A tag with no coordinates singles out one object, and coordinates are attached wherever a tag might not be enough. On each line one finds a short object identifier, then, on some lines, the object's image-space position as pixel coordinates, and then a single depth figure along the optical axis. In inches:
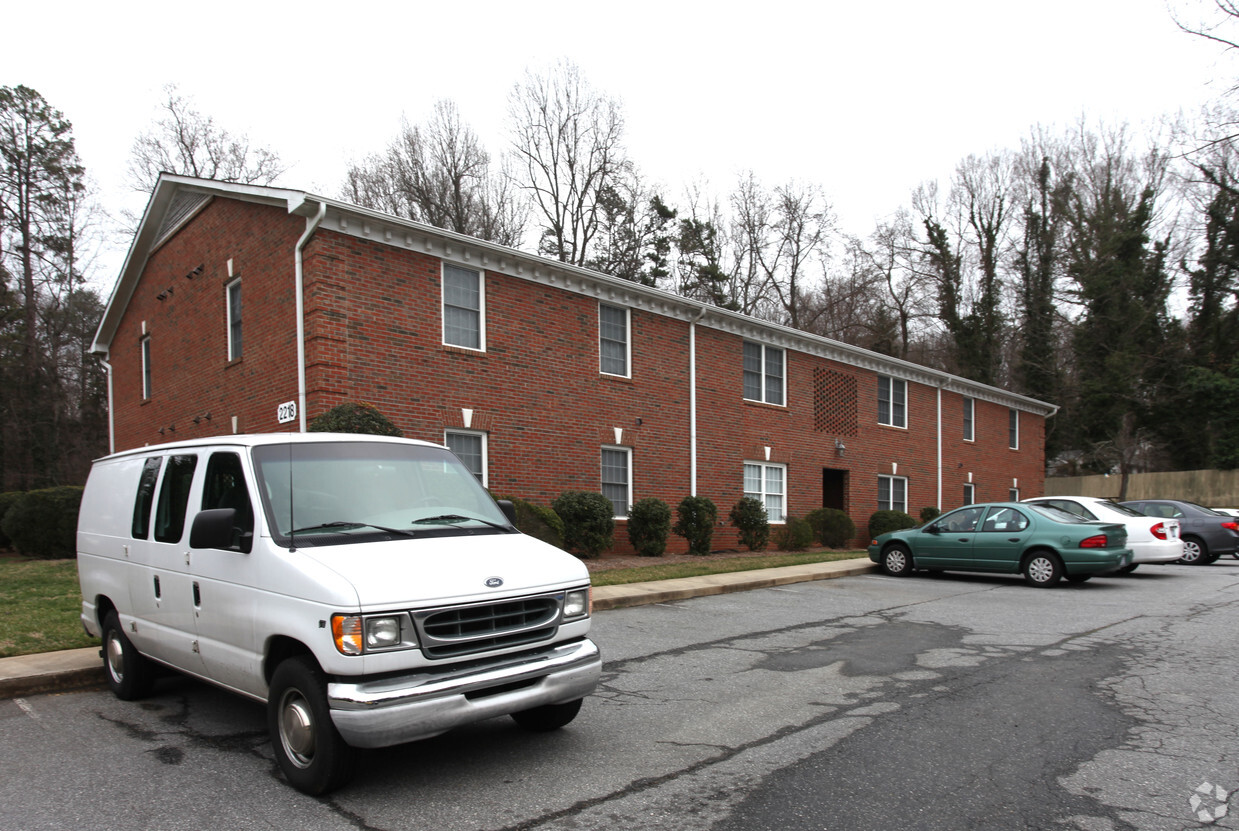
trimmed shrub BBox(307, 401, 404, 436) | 497.0
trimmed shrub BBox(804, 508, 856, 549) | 921.5
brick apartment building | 557.3
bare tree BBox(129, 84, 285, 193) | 1380.4
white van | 168.9
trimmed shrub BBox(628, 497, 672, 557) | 707.4
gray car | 748.6
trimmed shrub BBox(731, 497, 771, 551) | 820.0
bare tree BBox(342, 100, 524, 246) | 1461.6
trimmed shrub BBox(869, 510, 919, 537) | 988.6
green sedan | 520.1
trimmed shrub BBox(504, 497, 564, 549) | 580.7
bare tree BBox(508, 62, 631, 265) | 1489.9
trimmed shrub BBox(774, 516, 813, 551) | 865.5
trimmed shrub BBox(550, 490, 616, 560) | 634.8
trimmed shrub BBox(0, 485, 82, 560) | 644.7
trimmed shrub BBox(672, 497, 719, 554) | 756.6
